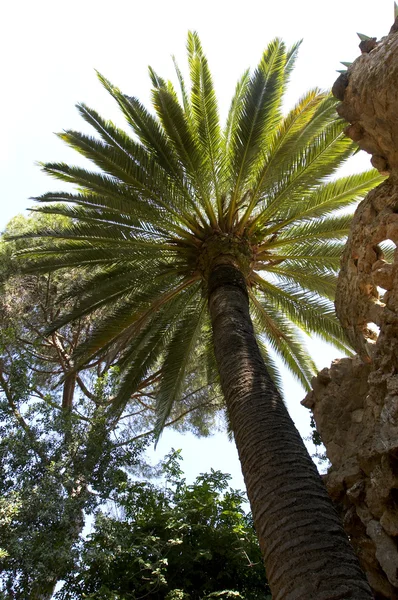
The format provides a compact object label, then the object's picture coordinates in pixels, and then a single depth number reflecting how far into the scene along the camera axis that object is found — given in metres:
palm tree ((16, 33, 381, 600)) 8.09
